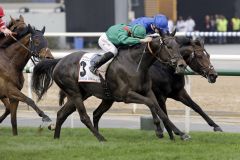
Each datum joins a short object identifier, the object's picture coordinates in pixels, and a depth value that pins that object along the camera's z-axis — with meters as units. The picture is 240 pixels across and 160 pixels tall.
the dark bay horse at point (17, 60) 21.09
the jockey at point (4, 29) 21.52
